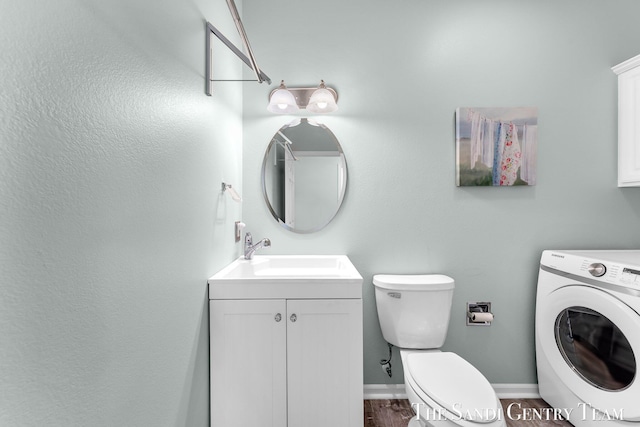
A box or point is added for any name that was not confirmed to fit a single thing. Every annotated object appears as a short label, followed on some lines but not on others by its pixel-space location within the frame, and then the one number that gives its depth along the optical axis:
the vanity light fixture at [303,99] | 1.81
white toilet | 1.19
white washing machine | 1.35
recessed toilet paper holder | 1.94
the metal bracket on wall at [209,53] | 1.37
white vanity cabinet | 1.38
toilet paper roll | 1.86
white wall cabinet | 1.80
